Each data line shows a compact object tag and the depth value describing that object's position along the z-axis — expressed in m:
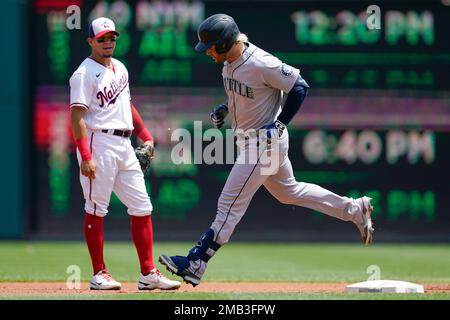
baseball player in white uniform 13.66
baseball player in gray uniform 13.85
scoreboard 24.83
